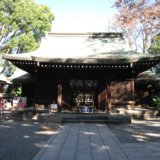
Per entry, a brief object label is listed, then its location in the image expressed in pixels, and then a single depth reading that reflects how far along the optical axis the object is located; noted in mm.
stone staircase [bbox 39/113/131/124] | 9846
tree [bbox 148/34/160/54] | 20819
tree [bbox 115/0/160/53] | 11938
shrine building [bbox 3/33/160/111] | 10330
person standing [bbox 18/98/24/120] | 10677
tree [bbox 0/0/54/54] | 20752
